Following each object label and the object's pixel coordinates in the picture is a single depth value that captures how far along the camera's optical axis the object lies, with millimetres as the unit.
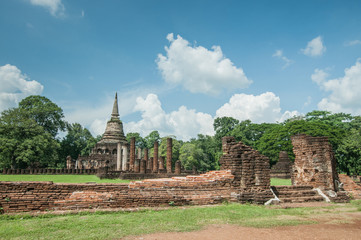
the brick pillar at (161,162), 32253
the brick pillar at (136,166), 27297
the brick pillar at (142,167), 25969
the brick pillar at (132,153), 29645
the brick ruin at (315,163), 10992
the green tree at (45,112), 41250
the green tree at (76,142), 54656
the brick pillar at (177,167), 27000
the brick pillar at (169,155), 27359
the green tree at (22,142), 28812
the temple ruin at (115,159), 23919
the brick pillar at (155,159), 29994
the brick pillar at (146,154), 36000
